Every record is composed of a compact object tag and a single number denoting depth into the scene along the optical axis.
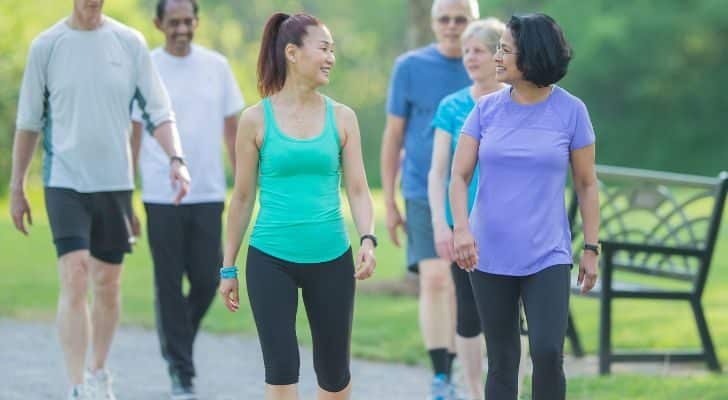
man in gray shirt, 14.73
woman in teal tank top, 11.36
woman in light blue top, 14.03
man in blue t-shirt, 16.11
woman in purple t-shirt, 11.30
